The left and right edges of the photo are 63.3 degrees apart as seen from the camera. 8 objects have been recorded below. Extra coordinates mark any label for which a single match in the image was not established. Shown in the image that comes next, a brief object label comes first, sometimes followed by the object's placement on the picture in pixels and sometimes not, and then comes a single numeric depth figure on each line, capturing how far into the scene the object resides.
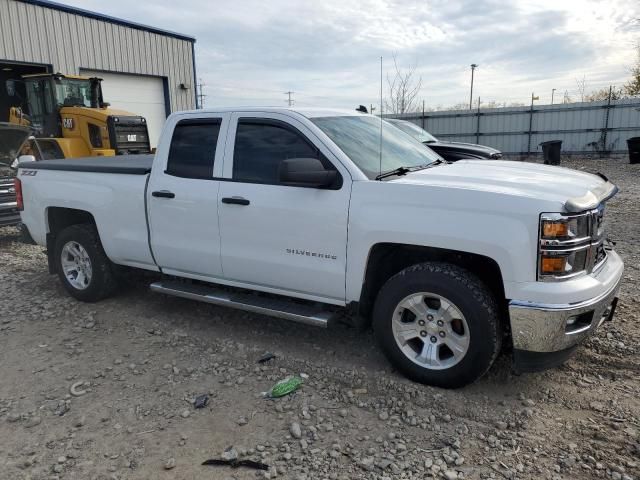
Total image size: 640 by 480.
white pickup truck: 3.17
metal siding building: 16.62
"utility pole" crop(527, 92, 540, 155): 24.31
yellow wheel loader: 13.48
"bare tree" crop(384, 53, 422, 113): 21.59
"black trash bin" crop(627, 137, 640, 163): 19.16
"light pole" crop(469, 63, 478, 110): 33.87
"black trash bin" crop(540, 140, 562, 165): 20.25
